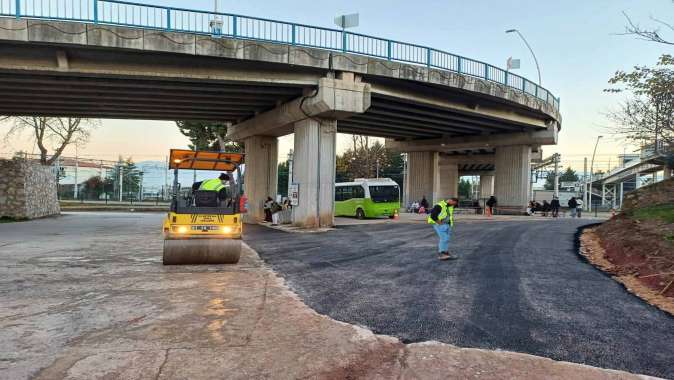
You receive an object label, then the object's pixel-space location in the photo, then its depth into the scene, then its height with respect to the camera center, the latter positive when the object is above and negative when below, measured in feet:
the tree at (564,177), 341.37 +9.09
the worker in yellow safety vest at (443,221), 36.22 -2.70
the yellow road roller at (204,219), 33.30 -2.61
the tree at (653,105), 35.86 +7.42
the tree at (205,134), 123.54 +14.14
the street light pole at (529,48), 91.60 +30.70
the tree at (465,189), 298.56 -0.84
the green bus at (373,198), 97.14 -2.56
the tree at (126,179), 211.61 +1.98
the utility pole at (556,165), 156.76 +8.92
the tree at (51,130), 125.36 +14.55
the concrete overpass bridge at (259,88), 52.54 +14.18
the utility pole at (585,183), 193.21 +2.60
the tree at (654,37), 33.24 +11.42
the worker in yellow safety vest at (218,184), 35.14 -0.02
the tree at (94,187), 194.80 -2.32
